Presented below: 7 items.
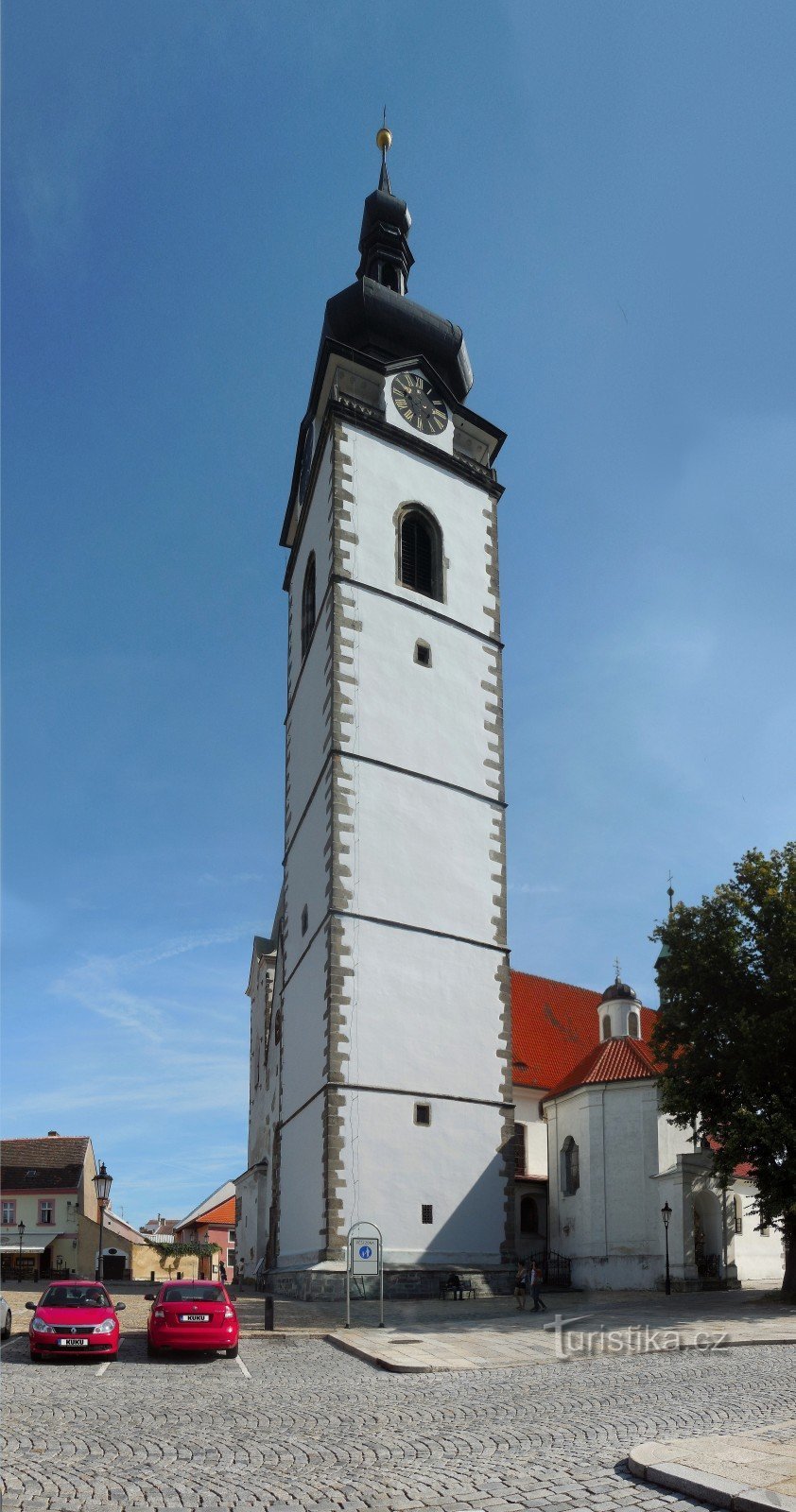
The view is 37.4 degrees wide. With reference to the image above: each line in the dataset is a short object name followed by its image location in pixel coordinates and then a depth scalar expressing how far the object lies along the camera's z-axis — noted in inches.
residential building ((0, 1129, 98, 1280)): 2091.5
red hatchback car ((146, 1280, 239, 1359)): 591.5
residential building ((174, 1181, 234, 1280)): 2586.1
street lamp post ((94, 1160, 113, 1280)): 1085.8
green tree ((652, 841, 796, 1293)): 868.6
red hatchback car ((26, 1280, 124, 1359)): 574.6
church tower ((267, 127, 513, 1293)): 949.8
